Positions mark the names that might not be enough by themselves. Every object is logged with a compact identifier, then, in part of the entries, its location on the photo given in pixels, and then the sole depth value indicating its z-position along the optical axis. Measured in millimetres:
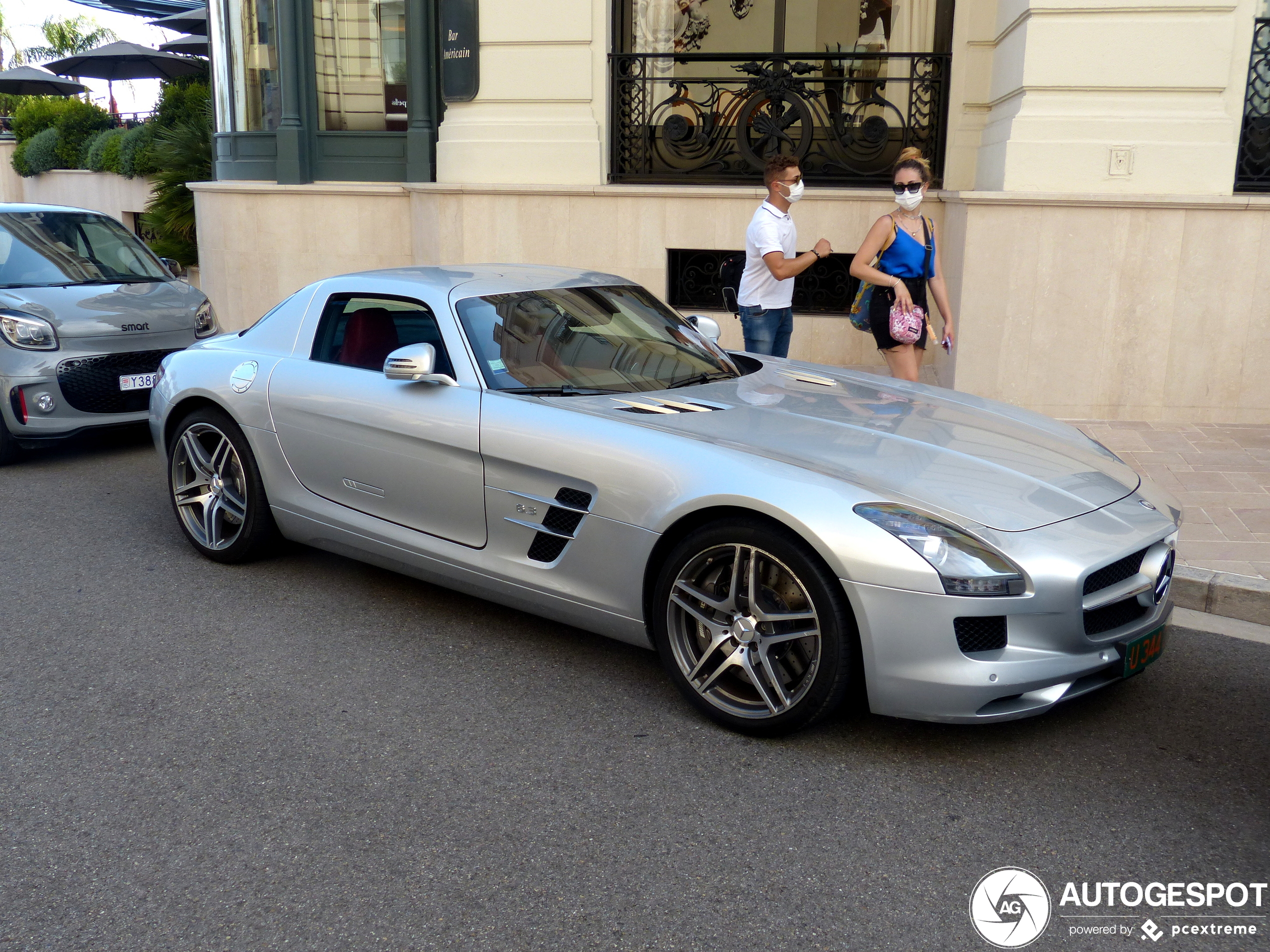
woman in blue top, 6855
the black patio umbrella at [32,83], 25844
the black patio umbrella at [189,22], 22438
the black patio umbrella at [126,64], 23328
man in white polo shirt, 7266
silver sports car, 3521
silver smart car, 7648
